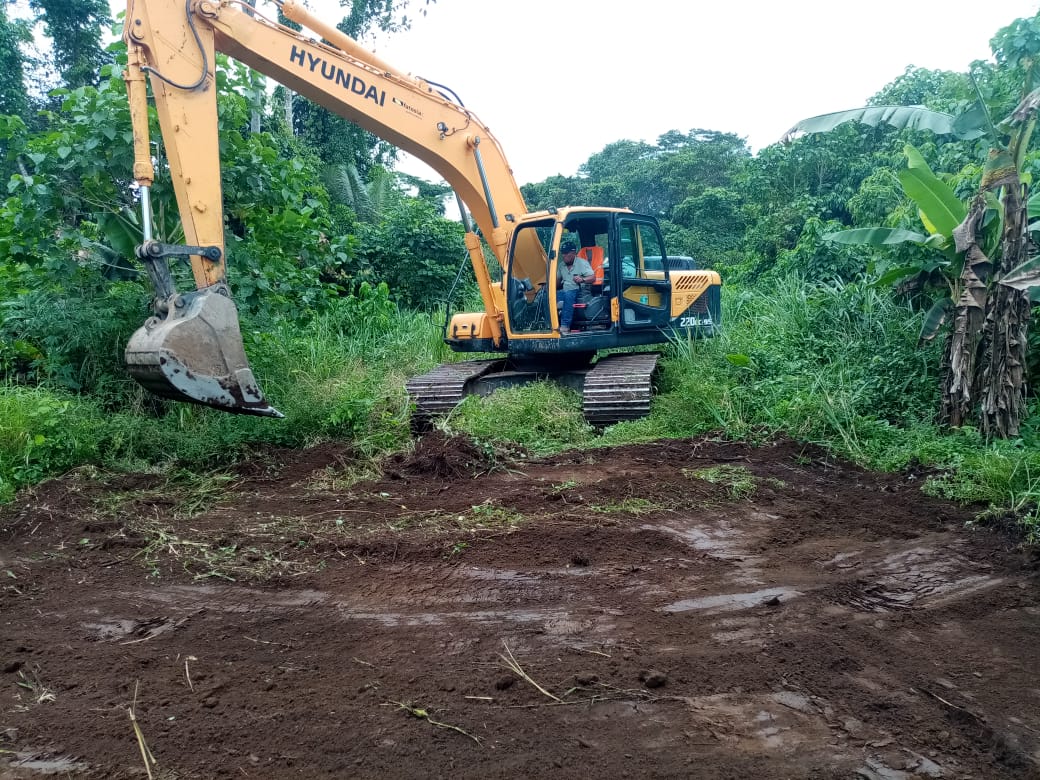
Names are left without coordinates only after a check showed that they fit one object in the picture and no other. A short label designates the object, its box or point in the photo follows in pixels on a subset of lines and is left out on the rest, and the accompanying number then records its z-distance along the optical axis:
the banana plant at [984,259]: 6.11
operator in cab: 7.81
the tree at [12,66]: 19.28
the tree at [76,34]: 19.91
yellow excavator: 5.37
